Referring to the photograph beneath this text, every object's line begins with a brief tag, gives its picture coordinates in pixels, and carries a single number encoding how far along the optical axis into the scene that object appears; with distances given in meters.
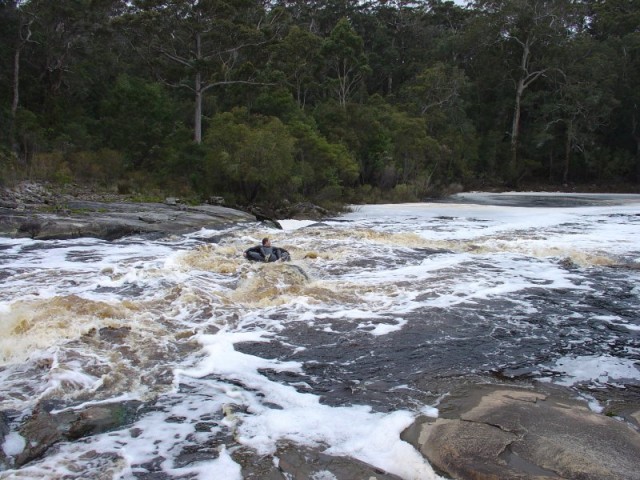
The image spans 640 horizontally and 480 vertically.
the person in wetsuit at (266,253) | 10.86
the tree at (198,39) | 24.64
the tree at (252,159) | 20.28
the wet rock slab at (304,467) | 3.86
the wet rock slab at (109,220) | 13.14
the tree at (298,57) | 27.70
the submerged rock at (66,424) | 4.10
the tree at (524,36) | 37.91
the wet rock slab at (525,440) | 3.76
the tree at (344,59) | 33.72
